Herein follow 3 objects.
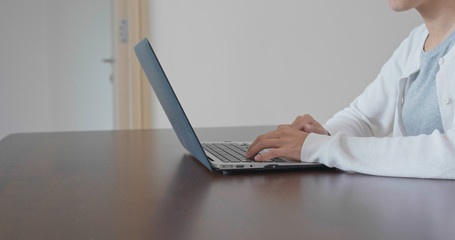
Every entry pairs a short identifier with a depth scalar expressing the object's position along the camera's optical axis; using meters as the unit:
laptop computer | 0.81
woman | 0.79
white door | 4.41
